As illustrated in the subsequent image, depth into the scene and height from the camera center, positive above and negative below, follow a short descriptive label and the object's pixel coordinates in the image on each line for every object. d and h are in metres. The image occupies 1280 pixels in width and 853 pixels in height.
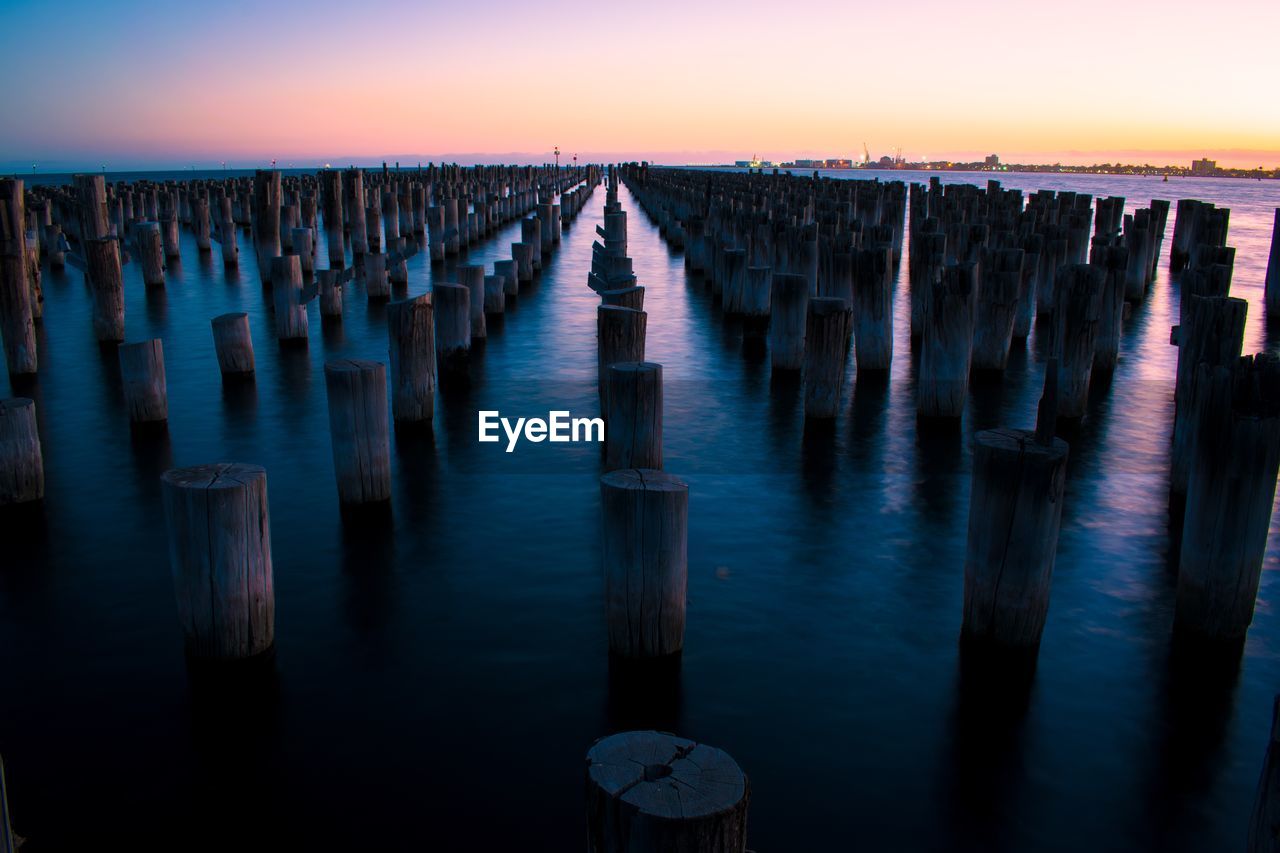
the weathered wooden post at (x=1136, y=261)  17.80 -1.10
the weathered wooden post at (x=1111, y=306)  10.62 -1.15
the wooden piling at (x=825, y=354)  8.66 -1.38
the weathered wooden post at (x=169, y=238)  23.91 -1.22
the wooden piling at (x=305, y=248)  19.09 -1.15
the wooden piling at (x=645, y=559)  4.50 -1.63
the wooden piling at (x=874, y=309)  9.91 -1.19
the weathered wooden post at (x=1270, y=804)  2.69 -1.60
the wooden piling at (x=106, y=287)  11.79 -1.26
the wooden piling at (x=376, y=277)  17.23 -1.48
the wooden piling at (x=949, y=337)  8.83 -1.21
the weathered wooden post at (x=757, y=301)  14.38 -1.53
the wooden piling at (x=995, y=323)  10.73 -1.34
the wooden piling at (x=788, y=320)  10.61 -1.35
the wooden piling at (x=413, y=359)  8.52 -1.44
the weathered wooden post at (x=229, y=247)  23.47 -1.39
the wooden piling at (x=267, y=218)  19.27 -0.59
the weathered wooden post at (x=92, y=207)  15.45 -0.34
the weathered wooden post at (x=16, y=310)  10.46 -1.30
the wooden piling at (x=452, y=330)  10.58 -1.48
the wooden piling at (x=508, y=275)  16.86 -1.43
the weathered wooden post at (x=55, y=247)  23.08 -1.43
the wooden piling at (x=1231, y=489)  4.61 -1.32
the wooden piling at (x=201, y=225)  26.95 -1.04
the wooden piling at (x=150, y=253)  19.27 -1.28
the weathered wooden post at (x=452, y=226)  25.03 -0.90
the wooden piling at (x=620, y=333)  7.81 -1.07
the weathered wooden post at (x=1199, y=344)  6.93 -0.99
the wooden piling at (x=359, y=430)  6.54 -1.57
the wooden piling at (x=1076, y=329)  8.97 -1.16
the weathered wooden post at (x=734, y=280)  14.72 -1.27
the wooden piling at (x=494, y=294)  15.74 -1.60
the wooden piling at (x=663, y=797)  2.50 -1.48
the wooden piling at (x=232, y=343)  11.27 -1.72
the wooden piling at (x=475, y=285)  12.85 -1.19
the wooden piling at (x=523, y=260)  19.56 -1.34
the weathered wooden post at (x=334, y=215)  21.59 -0.61
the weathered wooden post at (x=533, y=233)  21.14 -0.88
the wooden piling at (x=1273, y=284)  16.63 -1.37
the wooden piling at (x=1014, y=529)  4.55 -1.49
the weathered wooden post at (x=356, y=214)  24.06 -0.61
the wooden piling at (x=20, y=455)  6.62 -1.80
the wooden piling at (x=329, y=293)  15.18 -1.56
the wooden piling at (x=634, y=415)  6.44 -1.40
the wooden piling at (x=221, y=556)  4.46 -1.63
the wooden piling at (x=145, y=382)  8.88 -1.74
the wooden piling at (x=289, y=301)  12.80 -1.47
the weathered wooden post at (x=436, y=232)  24.19 -1.05
